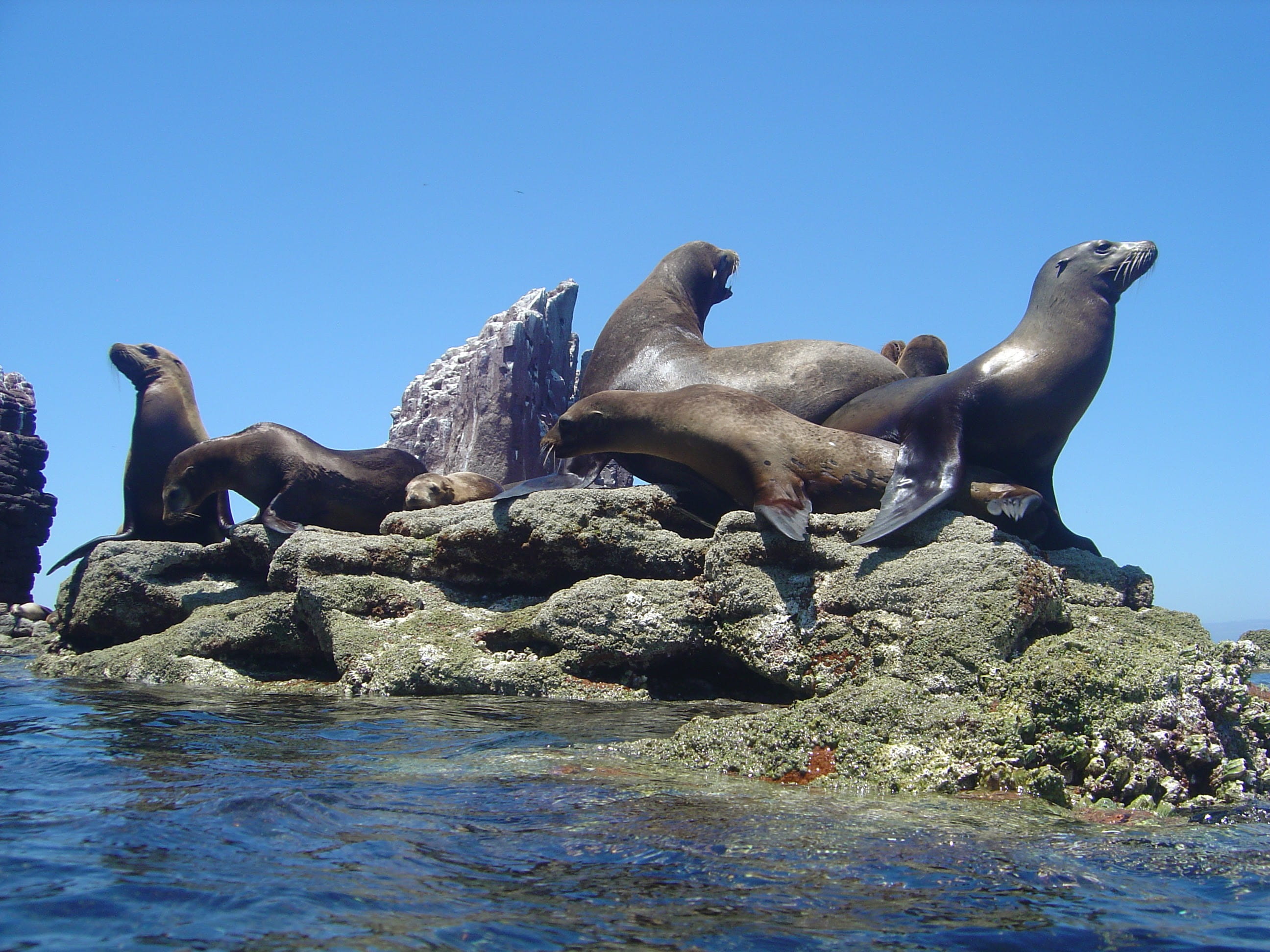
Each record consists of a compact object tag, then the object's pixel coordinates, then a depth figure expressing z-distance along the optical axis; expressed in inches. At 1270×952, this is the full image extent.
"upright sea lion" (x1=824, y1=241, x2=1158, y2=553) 249.8
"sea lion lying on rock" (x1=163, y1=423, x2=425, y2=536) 329.1
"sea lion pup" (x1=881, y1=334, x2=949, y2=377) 376.2
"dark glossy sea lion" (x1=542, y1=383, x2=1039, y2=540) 228.4
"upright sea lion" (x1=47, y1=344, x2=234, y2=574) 372.5
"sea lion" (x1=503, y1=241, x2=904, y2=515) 299.1
